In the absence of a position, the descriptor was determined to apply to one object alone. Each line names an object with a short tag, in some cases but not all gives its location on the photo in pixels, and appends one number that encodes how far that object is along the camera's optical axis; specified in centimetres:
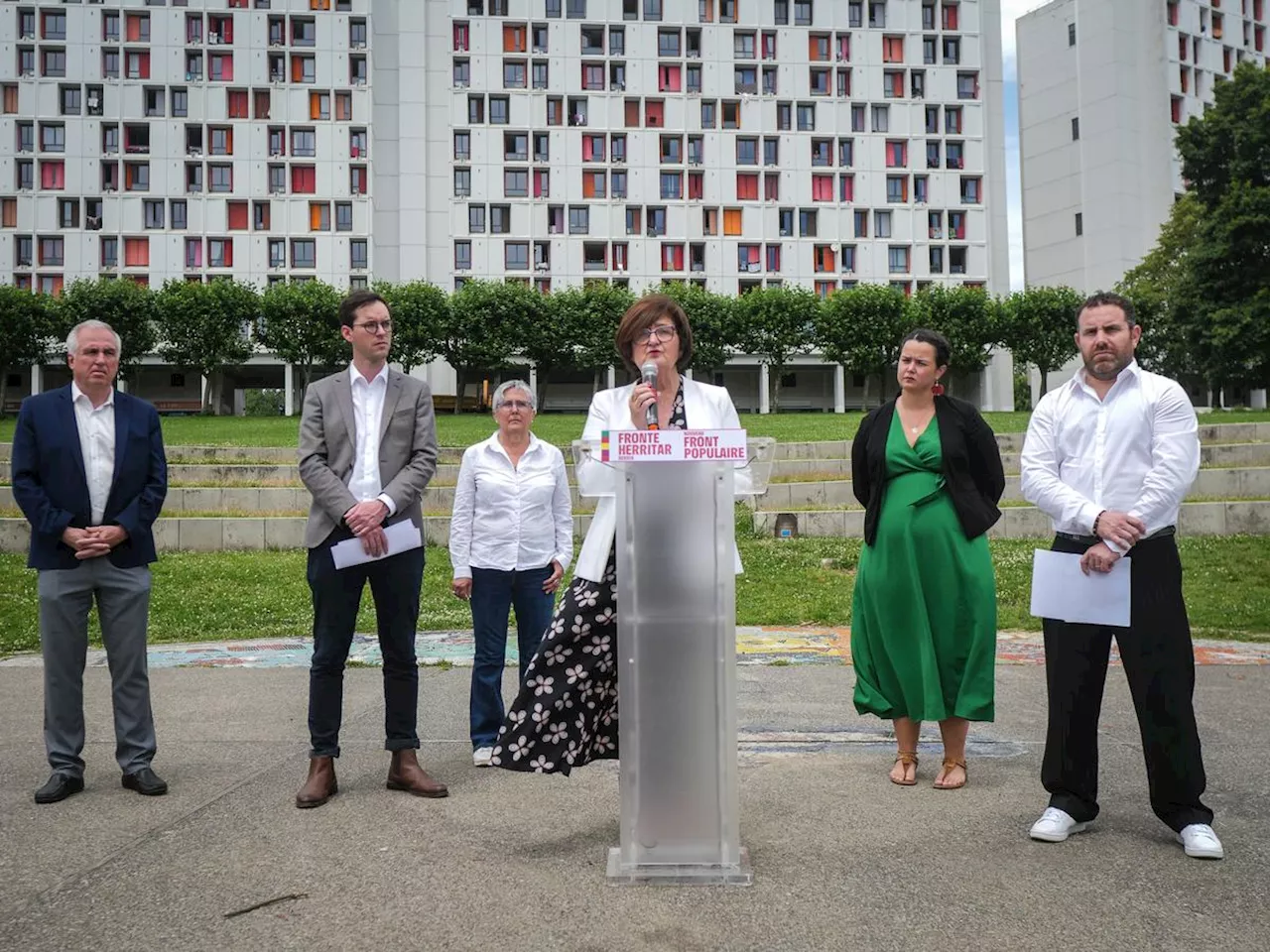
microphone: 416
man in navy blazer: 536
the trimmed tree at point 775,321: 5394
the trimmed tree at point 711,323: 5347
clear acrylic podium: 407
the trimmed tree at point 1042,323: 5522
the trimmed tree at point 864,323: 5431
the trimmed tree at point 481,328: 5222
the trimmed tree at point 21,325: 5007
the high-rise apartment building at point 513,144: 6303
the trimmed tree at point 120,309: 5031
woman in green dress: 539
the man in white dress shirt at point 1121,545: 443
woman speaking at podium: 455
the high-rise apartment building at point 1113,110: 6988
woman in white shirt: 620
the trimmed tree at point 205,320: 5062
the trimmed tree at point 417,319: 5134
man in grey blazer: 522
